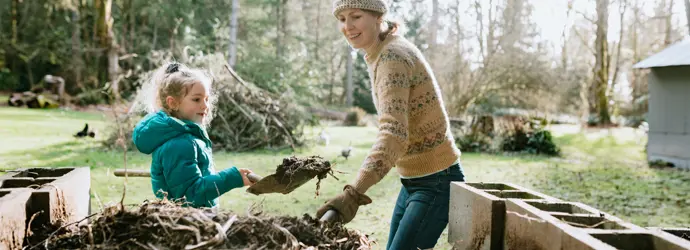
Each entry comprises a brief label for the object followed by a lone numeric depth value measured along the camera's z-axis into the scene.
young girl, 2.87
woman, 2.72
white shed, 12.88
